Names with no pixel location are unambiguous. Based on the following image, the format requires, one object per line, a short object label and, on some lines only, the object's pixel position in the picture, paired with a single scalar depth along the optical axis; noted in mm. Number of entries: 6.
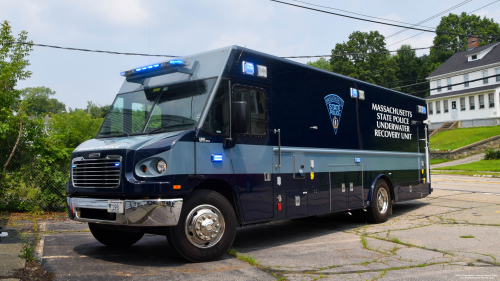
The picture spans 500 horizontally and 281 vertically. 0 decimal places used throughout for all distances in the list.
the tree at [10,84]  10422
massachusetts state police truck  5629
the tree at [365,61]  66375
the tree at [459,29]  74938
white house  49188
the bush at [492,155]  33844
